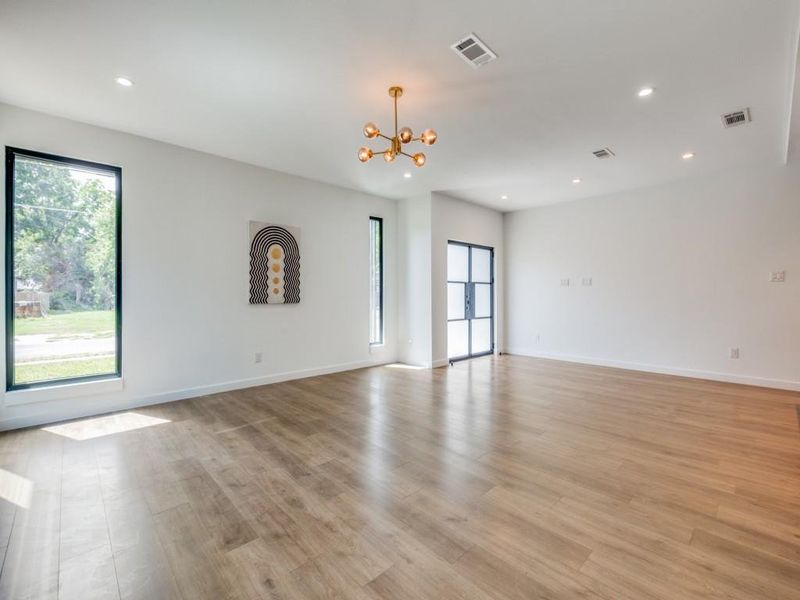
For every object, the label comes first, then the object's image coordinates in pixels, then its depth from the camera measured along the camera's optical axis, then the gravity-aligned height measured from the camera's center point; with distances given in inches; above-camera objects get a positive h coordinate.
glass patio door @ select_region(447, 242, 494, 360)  279.6 +0.9
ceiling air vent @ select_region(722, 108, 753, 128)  140.9 +73.0
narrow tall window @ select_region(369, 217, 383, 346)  264.7 +14.8
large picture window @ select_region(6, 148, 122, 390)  143.2 +13.3
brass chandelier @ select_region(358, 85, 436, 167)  118.6 +54.4
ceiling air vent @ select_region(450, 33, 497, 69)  99.7 +71.5
